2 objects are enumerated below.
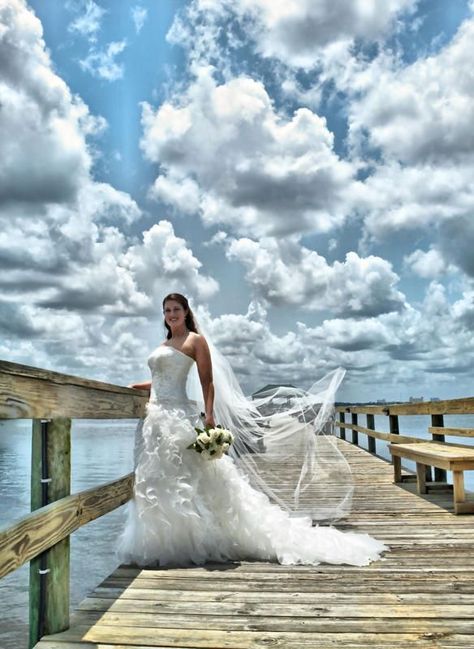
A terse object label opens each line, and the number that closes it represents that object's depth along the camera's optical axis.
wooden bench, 5.96
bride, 4.20
